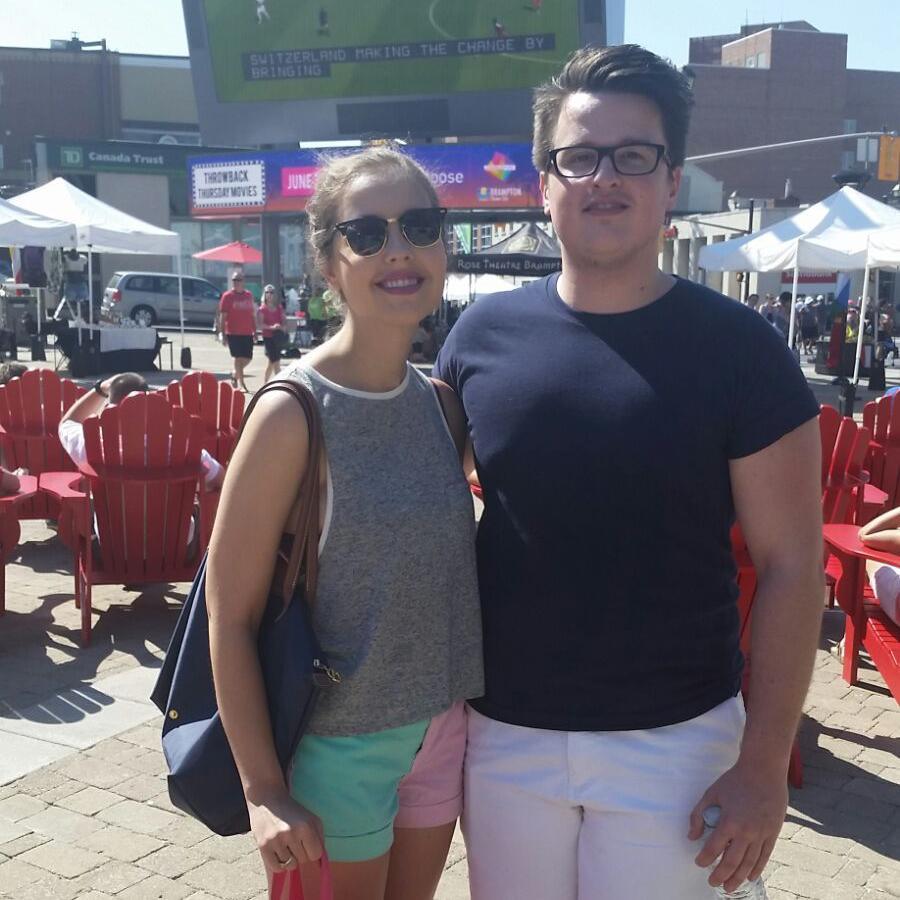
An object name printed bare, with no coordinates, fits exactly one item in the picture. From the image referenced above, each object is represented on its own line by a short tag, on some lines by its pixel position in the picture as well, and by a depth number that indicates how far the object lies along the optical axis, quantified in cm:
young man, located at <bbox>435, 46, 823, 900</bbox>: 190
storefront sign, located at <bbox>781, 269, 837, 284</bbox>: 3818
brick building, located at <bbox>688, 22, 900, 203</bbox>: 6912
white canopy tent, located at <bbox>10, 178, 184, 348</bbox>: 1662
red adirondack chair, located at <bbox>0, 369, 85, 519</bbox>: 752
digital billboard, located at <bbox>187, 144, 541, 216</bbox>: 2642
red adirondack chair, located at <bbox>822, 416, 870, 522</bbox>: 572
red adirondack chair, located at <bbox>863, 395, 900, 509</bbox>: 725
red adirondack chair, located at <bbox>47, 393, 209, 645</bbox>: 566
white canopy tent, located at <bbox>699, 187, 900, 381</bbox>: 1466
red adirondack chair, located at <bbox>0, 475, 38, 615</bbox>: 565
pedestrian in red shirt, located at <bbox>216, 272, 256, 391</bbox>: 1744
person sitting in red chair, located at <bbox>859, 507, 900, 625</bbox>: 423
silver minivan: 3300
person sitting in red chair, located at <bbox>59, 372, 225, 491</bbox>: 609
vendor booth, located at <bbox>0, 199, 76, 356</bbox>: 1459
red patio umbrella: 3316
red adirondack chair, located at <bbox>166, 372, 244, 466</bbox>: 781
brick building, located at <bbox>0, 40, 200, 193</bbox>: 5697
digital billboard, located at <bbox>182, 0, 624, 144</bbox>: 2919
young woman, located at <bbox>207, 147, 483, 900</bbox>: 187
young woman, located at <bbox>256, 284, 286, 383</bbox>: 1922
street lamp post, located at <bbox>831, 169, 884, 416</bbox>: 1417
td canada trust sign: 4166
